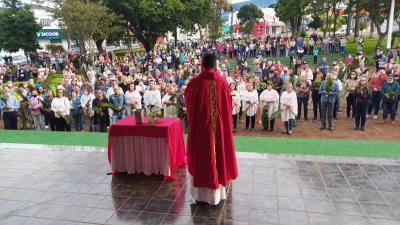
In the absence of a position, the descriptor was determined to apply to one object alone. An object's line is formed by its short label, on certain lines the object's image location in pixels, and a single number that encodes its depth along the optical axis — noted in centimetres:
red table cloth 584
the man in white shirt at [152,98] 1133
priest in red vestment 476
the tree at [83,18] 2342
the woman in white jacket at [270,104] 1091
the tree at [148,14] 2983
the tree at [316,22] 3741
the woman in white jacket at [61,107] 1073
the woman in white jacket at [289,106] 1045
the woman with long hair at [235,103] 1105
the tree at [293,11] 3081
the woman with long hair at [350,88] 1194
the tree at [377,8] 2403
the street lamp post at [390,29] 2078
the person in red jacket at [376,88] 1194
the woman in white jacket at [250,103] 1119
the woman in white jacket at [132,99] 1120
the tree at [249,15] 6084
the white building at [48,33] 4880
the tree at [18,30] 3416
